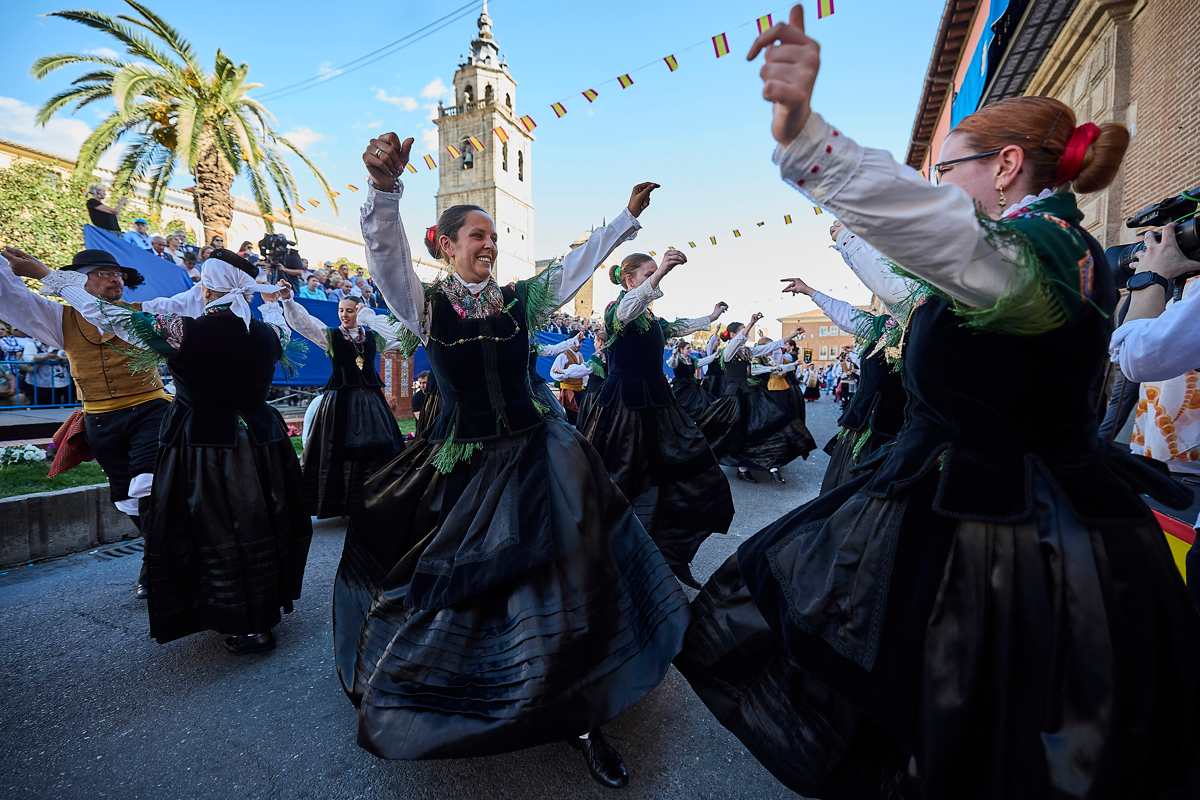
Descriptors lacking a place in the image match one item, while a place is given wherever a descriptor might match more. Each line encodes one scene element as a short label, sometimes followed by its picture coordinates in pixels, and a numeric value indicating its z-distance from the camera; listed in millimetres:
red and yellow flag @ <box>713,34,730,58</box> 6512
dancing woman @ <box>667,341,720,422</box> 9703
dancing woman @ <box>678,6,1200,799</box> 1081
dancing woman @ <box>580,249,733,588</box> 4191
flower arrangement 5492
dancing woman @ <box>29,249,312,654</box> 2961
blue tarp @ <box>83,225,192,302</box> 8297
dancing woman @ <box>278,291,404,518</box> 5062
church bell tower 53156
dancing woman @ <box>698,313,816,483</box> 8008
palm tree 11305
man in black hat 3461
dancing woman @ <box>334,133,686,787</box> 1860
